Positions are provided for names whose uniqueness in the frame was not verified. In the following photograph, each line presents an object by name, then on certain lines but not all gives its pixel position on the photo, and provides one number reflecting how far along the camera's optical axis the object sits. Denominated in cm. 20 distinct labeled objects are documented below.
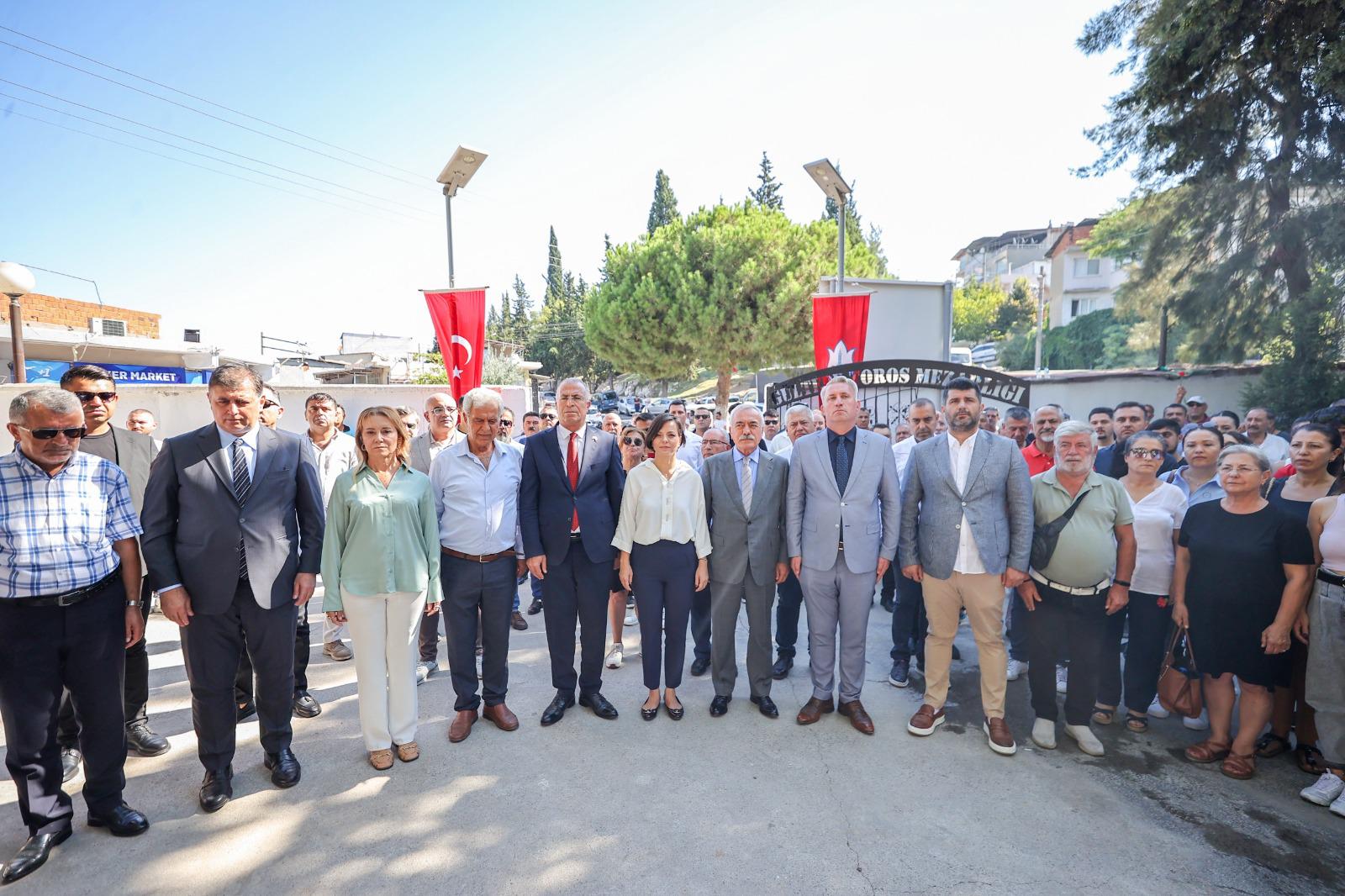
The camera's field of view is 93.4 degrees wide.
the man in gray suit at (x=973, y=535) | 371
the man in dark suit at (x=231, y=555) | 301
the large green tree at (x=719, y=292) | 1894
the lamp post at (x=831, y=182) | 875
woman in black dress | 331
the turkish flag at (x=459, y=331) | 722
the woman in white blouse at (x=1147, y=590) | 386
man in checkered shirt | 264
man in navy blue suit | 395
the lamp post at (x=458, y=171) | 752
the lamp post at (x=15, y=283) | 692
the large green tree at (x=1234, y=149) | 985
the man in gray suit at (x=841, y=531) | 390
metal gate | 937
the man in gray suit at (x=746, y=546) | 405
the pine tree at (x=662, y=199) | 4494
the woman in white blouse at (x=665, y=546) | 395
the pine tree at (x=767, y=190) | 4341
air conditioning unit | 1812
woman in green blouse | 336
